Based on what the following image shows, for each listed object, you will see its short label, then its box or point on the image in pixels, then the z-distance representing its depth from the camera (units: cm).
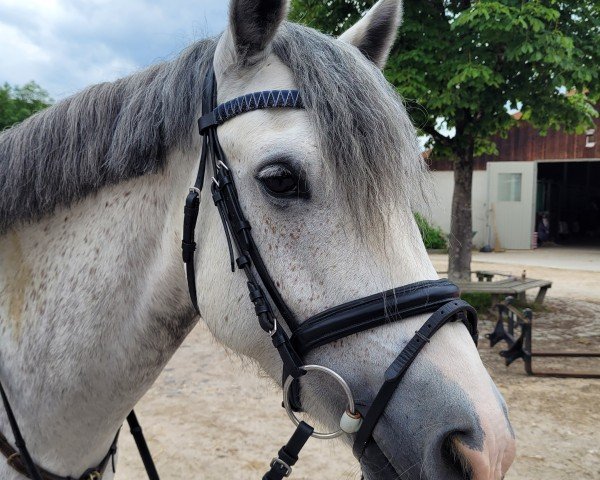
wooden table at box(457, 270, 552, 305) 785
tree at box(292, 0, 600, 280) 610
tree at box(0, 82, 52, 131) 1025
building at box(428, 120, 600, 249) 2056
